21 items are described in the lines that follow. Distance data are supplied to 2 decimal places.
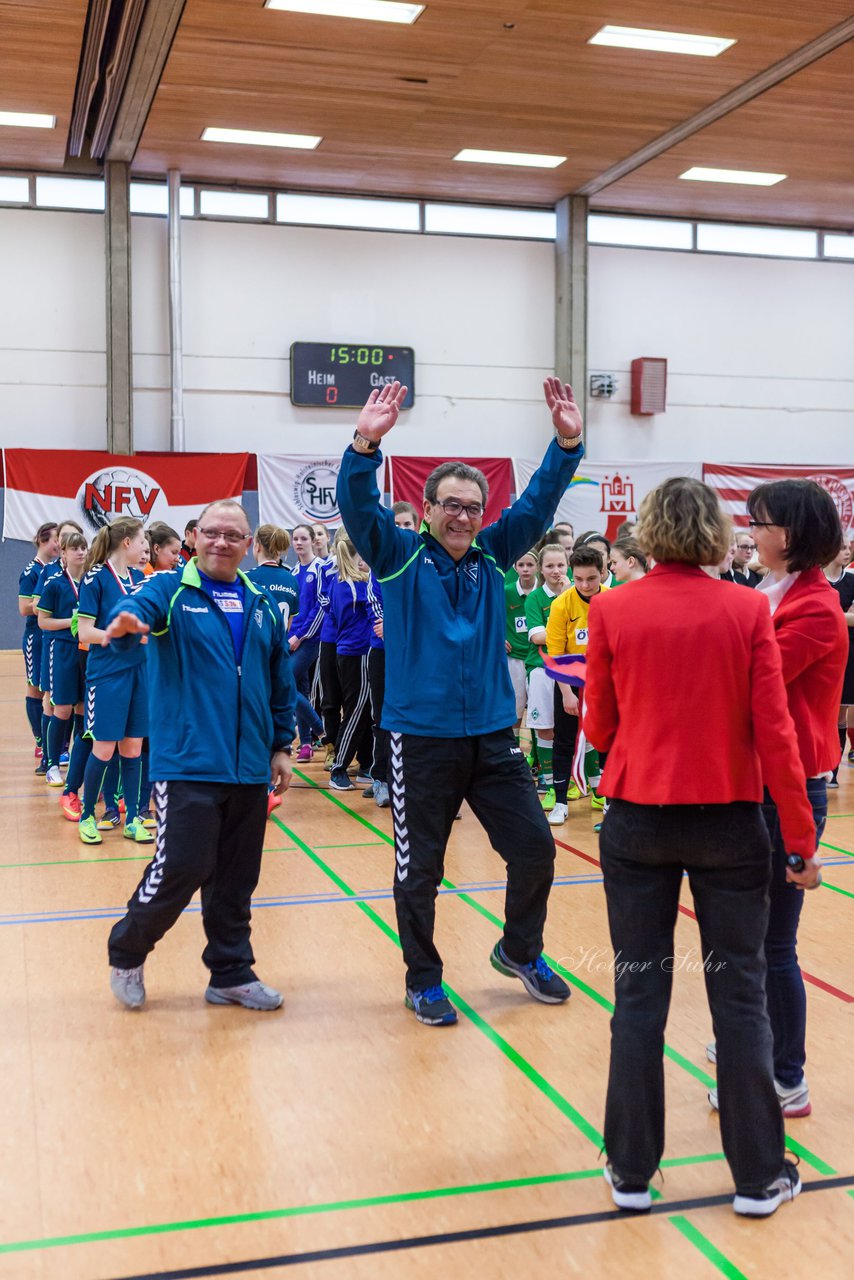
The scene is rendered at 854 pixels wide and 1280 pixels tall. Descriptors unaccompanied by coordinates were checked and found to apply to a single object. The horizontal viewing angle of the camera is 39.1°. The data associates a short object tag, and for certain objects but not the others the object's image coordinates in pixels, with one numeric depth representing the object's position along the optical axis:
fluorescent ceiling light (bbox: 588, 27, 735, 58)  9.99
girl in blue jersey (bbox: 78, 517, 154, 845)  5.82
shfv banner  14.34
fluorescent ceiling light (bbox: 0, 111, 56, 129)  11.91
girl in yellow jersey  6.43
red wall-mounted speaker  15.46
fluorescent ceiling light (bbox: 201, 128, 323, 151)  12.56
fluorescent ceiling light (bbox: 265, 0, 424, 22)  9.40
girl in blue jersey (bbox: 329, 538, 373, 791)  7.49
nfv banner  13.60
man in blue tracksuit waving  3.69
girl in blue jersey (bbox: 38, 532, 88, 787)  7.15
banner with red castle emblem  15.11
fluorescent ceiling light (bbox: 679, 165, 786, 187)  13.88
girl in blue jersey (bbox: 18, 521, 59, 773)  8.30
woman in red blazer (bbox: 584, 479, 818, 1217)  2.52
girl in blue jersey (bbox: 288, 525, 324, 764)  8.16
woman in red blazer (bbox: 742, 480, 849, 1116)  2.81
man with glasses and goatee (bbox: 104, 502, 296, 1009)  3.70
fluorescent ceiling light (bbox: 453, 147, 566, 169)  13.28
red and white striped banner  15.64
